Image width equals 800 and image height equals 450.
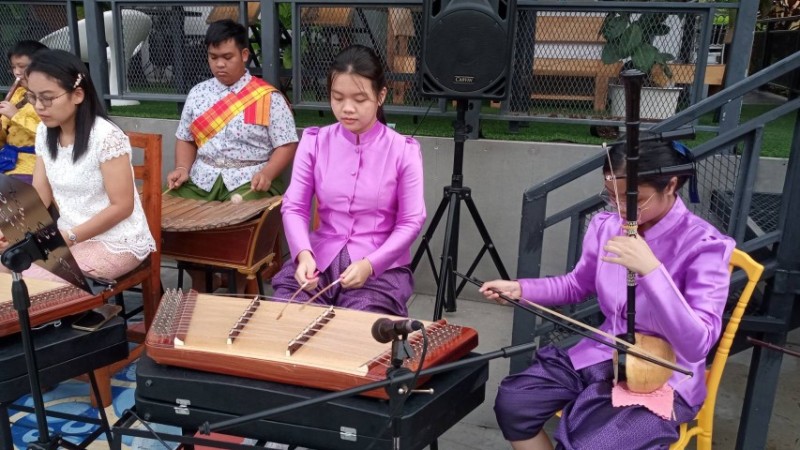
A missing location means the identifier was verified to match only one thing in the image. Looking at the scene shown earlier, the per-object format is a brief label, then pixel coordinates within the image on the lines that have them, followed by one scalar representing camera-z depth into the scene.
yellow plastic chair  1.88
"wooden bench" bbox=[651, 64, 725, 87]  3.40
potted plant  3.39
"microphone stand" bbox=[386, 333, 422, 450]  1.30
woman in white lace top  2.46
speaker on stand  2.95
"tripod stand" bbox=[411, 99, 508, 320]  3.05
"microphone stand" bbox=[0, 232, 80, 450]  1.51
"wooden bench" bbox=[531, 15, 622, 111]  3.49
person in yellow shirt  3.58
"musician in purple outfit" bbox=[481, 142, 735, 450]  1.56
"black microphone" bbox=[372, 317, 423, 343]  1.28
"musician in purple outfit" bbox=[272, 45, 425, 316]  2.18
